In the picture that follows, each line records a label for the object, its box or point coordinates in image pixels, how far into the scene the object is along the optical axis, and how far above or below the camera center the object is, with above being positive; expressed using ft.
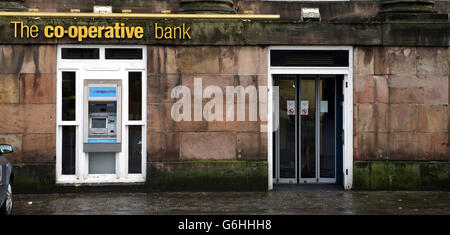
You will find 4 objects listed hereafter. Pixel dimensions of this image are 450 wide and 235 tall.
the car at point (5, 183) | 32.22 -2.97
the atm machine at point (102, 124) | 45.80 +0.12
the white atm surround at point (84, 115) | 45.65 +1.06
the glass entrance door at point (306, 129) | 49.11 -0.21
